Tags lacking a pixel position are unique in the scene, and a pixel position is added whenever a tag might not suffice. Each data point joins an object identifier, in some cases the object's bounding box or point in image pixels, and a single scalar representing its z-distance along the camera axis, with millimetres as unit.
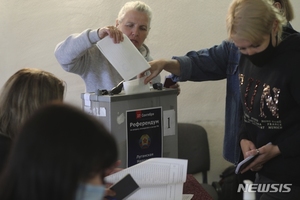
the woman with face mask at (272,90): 4184
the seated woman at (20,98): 3951
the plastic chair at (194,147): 6064
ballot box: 4294
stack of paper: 4054
